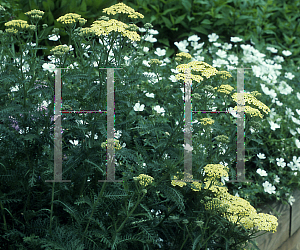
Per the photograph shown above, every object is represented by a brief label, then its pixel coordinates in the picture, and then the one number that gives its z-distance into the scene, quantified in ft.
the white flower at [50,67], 7.38
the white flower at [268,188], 8.85
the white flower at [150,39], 11.00
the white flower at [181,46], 11.86
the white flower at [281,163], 9.50
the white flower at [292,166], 9.60
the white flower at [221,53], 12.38
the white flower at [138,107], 8.41
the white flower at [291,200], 9.17
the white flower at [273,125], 9.86
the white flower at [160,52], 11.33
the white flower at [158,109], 8.37
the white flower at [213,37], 13.88
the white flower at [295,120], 10.51
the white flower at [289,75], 12.97
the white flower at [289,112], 11.05
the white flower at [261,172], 8.95
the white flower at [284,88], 11.69
